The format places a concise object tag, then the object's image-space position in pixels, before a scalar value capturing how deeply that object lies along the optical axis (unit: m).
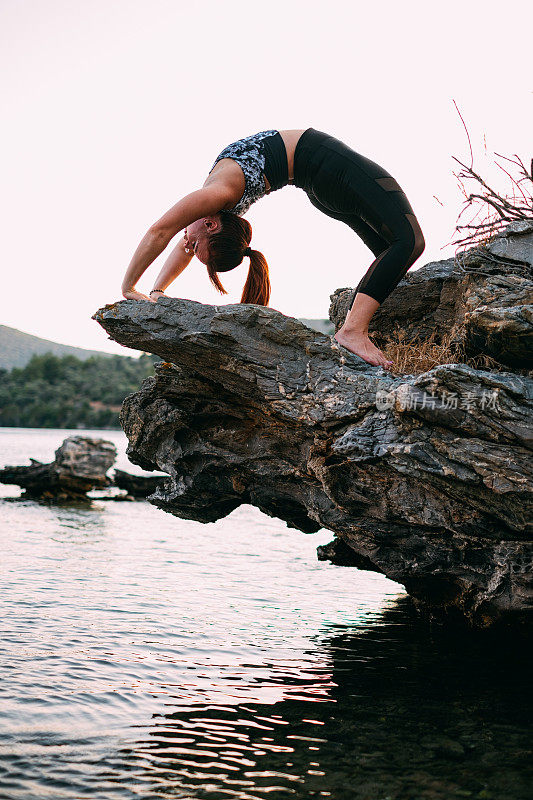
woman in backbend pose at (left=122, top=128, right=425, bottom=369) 6.43
